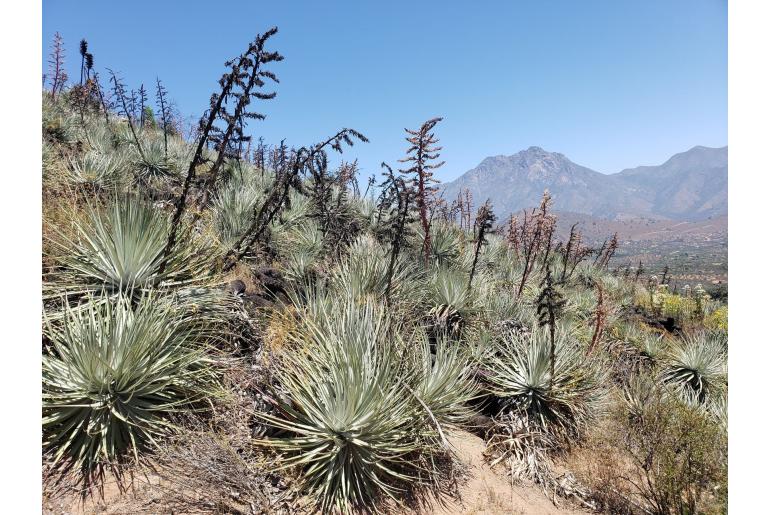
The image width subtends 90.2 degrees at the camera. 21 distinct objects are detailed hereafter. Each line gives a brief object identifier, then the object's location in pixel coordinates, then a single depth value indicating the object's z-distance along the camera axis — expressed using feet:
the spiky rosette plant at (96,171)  21.57
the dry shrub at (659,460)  10.70
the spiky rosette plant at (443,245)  27.20
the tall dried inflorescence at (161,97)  33.00
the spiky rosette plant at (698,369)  22.66
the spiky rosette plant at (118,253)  11.62
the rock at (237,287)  14.26
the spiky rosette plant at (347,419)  9.45
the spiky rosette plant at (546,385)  15.21
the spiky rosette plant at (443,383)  11.80
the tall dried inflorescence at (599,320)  17.34
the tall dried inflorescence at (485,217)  17.57
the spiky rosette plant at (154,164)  29.45
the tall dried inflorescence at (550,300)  13.48
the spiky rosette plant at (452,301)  18.63
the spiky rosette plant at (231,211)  21.58
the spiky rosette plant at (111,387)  8.13
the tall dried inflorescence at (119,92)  33.41
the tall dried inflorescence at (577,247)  22.08
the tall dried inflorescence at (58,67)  46.73
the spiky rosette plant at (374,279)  17.04
